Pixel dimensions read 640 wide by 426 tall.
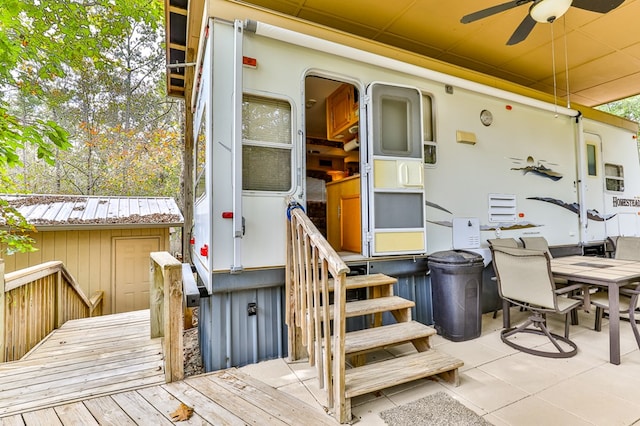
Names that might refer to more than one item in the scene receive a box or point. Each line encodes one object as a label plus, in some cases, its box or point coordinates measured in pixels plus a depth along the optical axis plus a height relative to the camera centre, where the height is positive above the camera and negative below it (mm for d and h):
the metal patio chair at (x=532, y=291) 2826 -723
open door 3238 +534
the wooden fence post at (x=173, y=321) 2322 -740
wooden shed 5699 -288
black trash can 3145 -784
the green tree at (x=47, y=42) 2564 +3144
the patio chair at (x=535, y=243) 4434 -374
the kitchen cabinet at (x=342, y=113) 4105 +1575
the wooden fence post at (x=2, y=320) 2686 -818
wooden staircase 1867 -870
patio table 2688 -564
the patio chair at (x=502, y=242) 4053 -333
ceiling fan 2674 +1896
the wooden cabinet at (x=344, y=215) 3719 +88
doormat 1877 -1248
